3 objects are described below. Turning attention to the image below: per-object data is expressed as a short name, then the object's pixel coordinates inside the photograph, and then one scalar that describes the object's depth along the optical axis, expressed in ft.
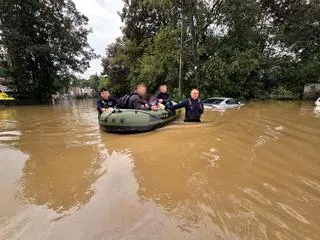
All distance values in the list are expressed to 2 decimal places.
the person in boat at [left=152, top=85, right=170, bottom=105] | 31.74
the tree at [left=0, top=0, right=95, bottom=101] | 72.69
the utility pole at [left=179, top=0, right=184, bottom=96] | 59.36
